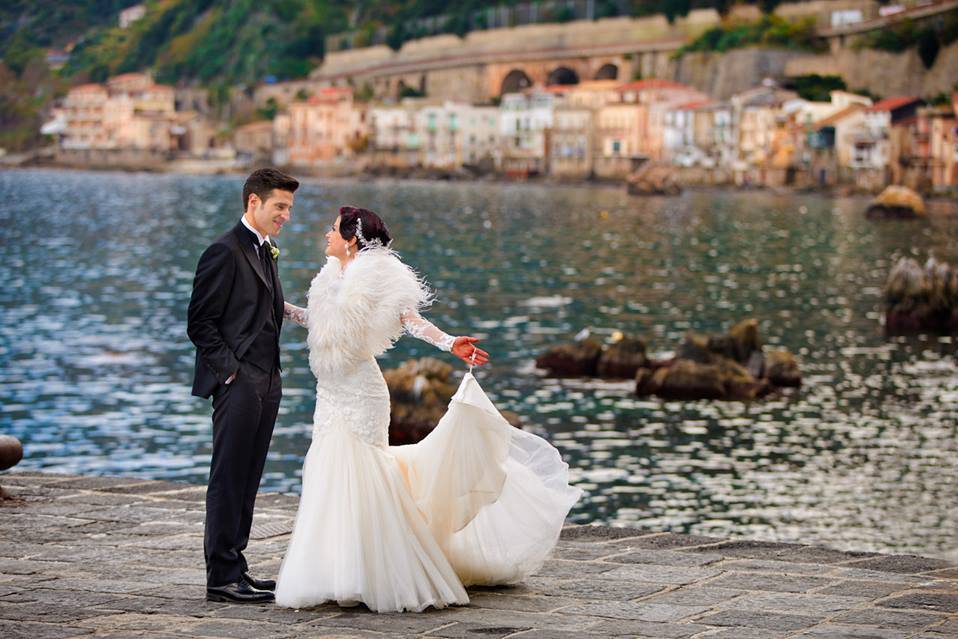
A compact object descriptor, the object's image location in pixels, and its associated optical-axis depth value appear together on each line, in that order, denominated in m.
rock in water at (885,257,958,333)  35.91
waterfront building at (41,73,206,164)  156.00
